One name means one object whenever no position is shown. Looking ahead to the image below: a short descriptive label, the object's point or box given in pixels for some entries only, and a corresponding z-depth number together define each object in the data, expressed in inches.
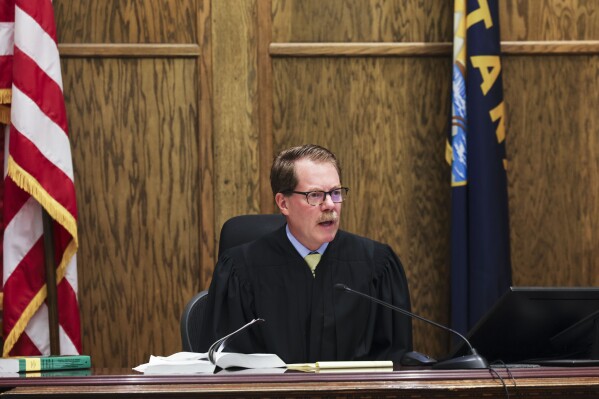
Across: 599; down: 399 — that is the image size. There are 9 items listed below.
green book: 197.5
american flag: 336.8
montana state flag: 352.8
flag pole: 345.7
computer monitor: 186.1
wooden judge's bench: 155.4
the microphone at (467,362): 174.7
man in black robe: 239.5
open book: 184.4
